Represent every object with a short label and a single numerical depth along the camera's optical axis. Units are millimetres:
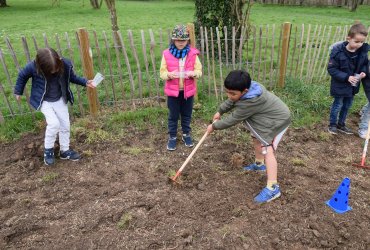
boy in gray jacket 3137
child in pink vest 3942
